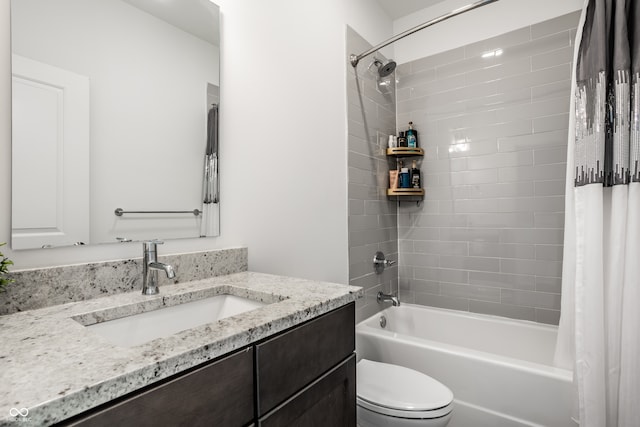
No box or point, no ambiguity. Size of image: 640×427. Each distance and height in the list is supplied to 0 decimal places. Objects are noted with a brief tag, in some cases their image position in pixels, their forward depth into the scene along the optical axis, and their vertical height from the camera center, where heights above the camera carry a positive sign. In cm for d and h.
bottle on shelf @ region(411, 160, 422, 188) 242 +25
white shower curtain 136 -5
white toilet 129 -79
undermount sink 90 -33
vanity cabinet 55 -37
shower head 221 +97
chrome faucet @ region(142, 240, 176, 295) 104 -18
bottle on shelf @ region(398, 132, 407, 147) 247 +53
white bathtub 143 -78
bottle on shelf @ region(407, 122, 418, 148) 243 +54
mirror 90 +30
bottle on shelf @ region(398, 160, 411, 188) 238 +24
